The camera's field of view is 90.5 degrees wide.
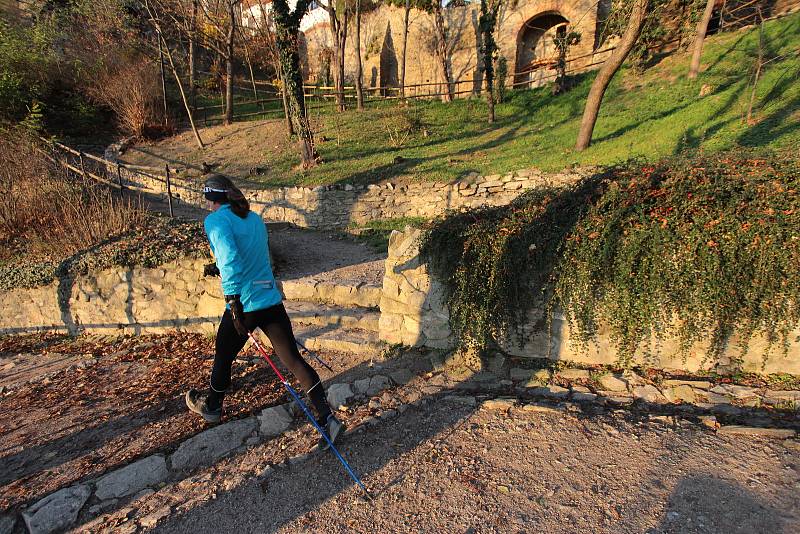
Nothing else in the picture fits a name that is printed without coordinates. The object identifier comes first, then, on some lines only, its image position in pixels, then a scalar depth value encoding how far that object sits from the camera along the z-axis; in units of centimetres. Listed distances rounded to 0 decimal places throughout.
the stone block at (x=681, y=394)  316
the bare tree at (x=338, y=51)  1897
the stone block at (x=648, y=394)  320
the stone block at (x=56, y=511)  241
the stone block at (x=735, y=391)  308
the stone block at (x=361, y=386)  362
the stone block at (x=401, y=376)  376
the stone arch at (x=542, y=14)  1831
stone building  1892
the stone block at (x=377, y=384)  363
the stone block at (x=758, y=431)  263
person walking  282
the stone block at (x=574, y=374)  356
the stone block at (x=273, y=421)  319
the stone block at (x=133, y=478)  265
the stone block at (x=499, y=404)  324
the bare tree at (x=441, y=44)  1928
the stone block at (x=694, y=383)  324
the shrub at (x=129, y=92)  1656
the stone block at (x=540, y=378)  359
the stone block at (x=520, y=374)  366
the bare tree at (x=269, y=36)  1429
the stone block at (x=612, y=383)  337
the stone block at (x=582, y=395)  331
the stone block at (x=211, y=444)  290
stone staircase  450
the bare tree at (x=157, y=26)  1580
